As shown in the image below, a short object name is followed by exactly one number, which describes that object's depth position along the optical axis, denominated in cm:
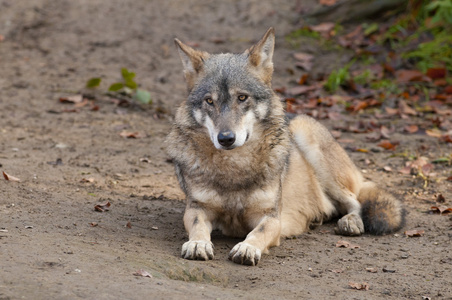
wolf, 1030
